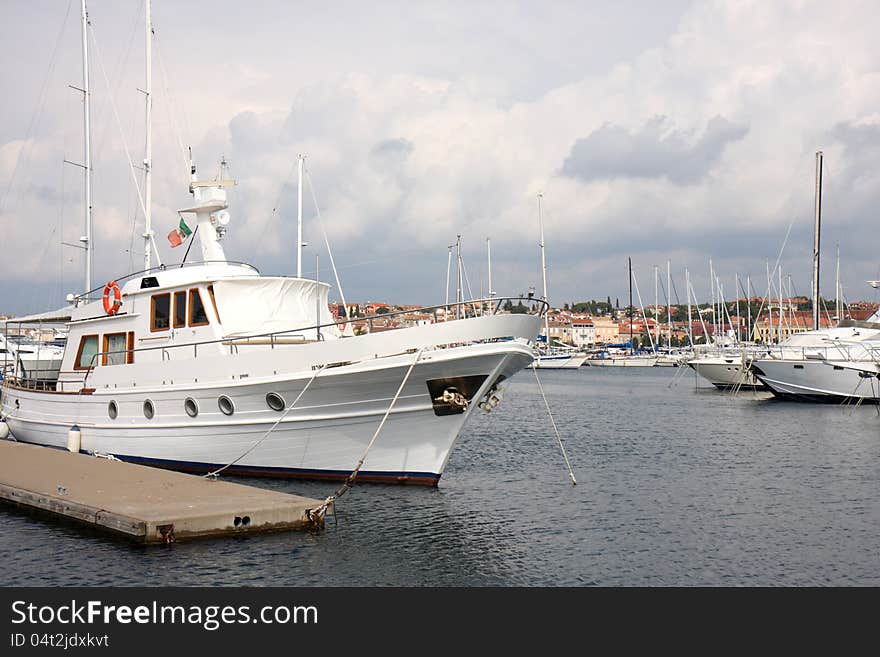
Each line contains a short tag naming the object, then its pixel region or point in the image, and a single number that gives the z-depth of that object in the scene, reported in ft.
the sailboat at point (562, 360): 370.80
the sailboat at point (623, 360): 434.30
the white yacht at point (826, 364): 152.87
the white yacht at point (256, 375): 55.83
